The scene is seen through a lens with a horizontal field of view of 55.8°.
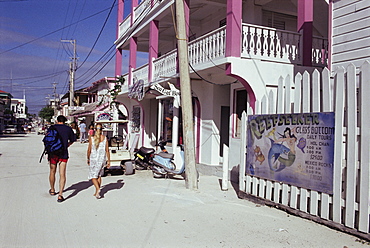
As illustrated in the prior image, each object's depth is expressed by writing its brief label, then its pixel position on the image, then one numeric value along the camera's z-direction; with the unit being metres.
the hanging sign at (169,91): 11.25
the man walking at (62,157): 7.41
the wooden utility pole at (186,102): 8.73
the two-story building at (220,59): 9.29
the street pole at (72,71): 39.19
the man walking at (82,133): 28.28
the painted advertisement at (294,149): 5.60
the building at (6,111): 53.87
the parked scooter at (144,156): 11.80
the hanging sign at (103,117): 23.47
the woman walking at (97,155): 7.63
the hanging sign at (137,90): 15.09
